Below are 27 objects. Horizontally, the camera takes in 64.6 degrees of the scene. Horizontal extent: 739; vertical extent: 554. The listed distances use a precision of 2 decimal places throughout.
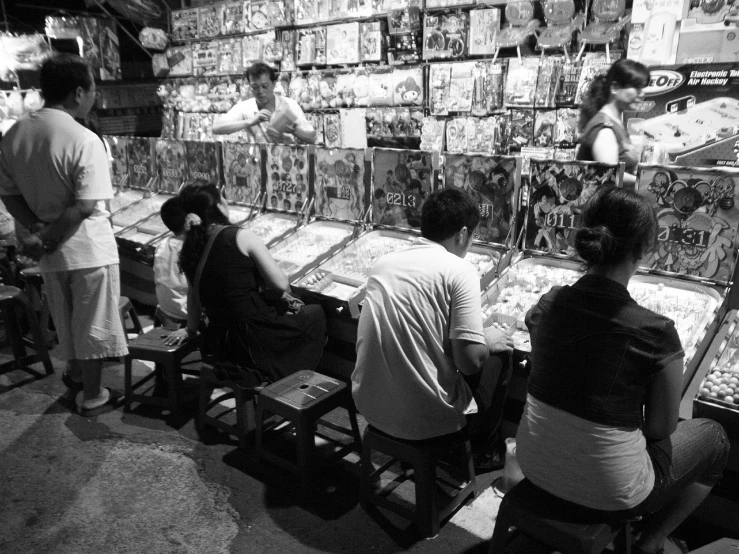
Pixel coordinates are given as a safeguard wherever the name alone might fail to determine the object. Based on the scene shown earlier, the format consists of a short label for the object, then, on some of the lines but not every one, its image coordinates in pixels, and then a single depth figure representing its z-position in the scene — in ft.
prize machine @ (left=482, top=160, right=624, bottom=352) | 8.77
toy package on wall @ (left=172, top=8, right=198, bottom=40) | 23.12
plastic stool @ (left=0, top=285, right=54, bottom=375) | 12.28
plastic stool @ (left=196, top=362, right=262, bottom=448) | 9.46
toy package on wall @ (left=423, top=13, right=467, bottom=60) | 16.24
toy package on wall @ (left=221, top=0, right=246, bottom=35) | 21.36
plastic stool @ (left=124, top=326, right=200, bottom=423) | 10.37
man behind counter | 14.48
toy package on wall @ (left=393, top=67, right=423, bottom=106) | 17.15
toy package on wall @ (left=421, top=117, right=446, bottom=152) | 17.08
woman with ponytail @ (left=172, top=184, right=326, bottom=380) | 9.16
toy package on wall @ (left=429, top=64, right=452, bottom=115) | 16.67
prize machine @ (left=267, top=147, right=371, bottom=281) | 11.58
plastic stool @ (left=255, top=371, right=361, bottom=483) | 8.35
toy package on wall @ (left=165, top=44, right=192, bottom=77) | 23.57
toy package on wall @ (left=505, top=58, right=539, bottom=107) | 15.12
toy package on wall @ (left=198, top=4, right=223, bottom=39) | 22.13
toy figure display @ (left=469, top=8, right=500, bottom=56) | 15.51
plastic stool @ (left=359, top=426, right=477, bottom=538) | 7.21
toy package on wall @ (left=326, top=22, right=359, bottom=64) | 18.31
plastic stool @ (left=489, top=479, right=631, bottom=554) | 5.30
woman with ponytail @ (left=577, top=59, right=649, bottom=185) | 9.82
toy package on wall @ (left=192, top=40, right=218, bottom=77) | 22.43
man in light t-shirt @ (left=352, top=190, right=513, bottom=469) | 6.79
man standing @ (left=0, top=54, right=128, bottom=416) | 9.66
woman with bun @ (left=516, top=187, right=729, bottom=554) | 5.02
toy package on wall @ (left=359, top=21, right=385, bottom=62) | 17.83
